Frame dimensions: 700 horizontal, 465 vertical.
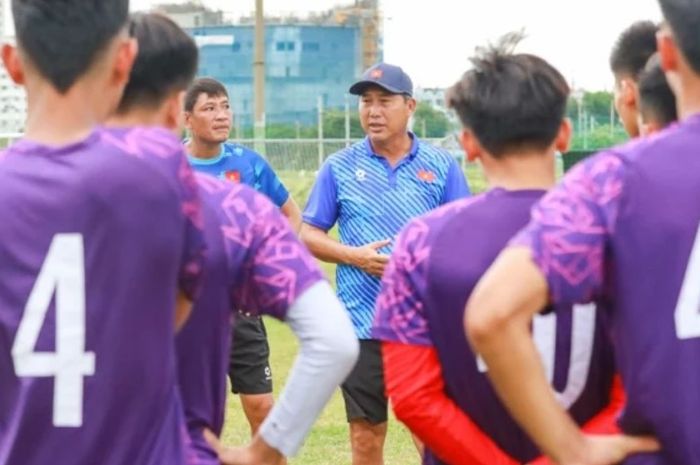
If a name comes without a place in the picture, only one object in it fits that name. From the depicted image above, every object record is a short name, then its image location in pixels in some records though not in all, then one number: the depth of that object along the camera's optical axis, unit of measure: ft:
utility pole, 197.75
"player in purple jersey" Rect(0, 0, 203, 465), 16.59
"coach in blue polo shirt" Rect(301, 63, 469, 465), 42.83
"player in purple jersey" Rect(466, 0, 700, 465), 16.39
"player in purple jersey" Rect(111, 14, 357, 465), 19.05
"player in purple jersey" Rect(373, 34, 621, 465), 19.66
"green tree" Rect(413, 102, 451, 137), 251.44
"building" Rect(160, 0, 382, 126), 375.19
